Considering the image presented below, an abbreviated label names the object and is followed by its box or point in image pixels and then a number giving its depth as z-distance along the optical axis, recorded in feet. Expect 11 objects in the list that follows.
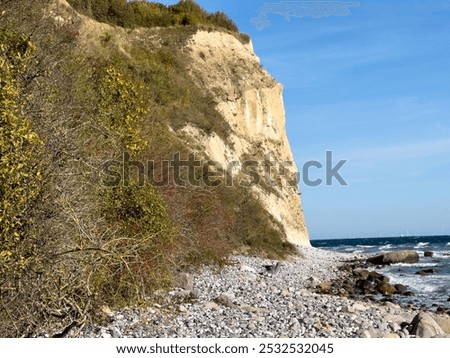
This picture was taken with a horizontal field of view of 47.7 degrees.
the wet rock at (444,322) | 42.84
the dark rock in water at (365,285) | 70.44
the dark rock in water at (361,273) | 84.15
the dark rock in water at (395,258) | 120.57
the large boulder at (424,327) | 37.88
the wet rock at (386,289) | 68.28
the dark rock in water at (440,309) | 55.24
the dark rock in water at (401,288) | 69.36
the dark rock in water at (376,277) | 81.33
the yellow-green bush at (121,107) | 39.19
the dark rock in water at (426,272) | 95.61
